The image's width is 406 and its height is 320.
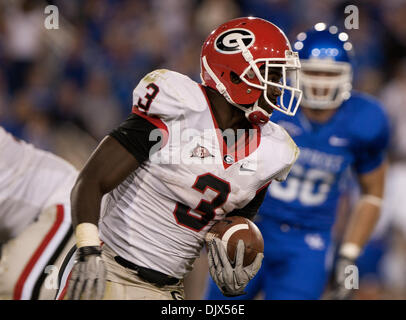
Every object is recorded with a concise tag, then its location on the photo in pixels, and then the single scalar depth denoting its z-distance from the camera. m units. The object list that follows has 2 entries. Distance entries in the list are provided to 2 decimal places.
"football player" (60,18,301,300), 4.59
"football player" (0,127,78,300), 5.85
